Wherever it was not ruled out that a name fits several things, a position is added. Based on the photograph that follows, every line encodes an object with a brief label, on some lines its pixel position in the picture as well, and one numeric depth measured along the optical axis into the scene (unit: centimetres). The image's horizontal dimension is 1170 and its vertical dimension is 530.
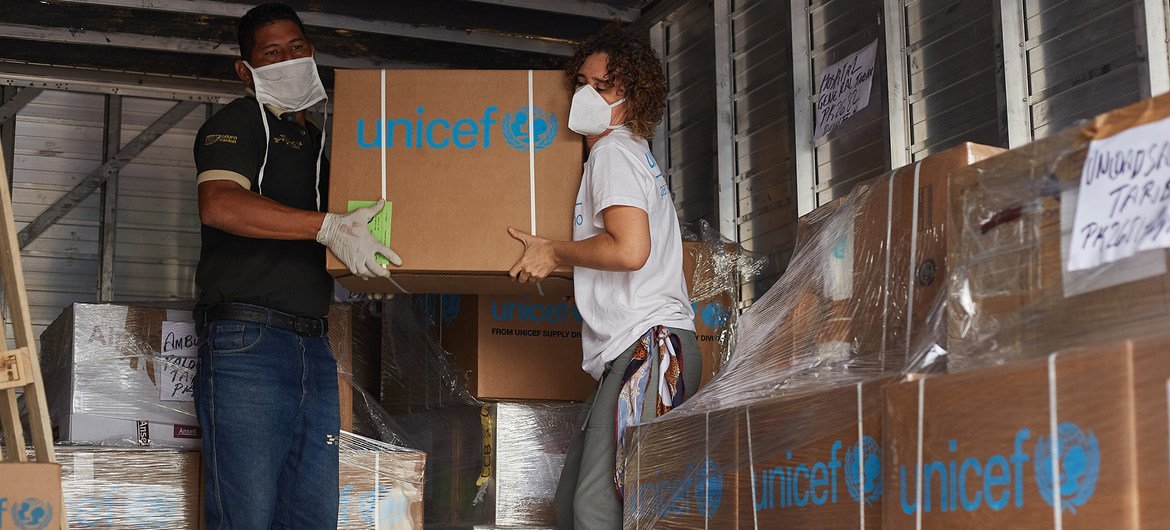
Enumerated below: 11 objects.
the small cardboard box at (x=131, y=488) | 335
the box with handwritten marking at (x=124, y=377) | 358
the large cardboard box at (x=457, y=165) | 300
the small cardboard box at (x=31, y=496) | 216
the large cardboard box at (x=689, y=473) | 223
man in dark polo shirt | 284
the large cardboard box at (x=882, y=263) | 202
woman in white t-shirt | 273
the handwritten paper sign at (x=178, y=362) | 365
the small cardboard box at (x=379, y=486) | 355
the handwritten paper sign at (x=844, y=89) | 361
